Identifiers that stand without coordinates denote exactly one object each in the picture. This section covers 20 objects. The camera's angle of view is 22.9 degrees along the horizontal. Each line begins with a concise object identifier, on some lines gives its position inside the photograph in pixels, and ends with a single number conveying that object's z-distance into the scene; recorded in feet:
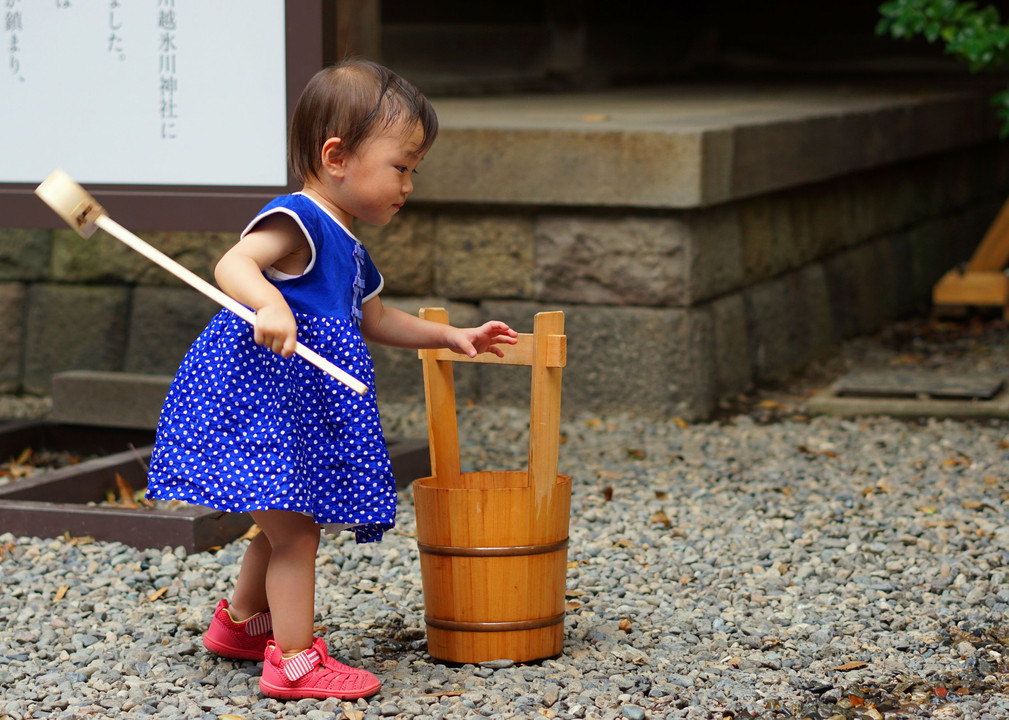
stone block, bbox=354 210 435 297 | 29.45
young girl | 13.85
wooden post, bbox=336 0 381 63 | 21.05
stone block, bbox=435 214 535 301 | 28.87
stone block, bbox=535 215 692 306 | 27.86
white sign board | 21.25
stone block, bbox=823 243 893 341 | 37.47
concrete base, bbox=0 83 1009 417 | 27.77
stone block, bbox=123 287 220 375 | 30.84
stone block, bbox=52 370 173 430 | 28.07
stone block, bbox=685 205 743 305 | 28.14
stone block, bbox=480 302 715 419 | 28.21
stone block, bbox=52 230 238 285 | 30.60
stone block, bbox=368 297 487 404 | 29.59
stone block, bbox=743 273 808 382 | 32.08
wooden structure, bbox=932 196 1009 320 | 39.93
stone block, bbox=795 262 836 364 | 35.22
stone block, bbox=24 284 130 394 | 31.63
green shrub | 32.41
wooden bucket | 14.95
